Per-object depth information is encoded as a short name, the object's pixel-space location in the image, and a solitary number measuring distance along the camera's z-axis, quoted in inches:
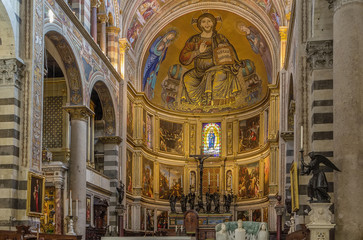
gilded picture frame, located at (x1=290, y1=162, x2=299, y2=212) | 619.5
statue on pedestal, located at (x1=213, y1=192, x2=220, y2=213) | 1251.5
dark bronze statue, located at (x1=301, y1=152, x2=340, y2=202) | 416.5
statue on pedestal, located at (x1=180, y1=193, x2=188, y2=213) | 1252.4
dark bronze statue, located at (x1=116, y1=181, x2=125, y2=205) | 1086.4
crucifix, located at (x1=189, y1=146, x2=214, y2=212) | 1220.4
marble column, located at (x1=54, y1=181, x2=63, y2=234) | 833.5
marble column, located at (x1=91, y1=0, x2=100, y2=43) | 979.9
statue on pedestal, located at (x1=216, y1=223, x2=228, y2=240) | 408.2
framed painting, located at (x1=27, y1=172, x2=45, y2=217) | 627.8
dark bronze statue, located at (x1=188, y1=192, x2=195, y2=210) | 1257.5
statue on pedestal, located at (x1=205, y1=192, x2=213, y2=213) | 1257.4
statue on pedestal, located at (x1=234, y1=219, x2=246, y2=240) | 398.6
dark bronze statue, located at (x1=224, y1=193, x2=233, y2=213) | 1275.8
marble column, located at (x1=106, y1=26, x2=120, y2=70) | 1111.6
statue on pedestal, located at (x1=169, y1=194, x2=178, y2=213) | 1231.5
